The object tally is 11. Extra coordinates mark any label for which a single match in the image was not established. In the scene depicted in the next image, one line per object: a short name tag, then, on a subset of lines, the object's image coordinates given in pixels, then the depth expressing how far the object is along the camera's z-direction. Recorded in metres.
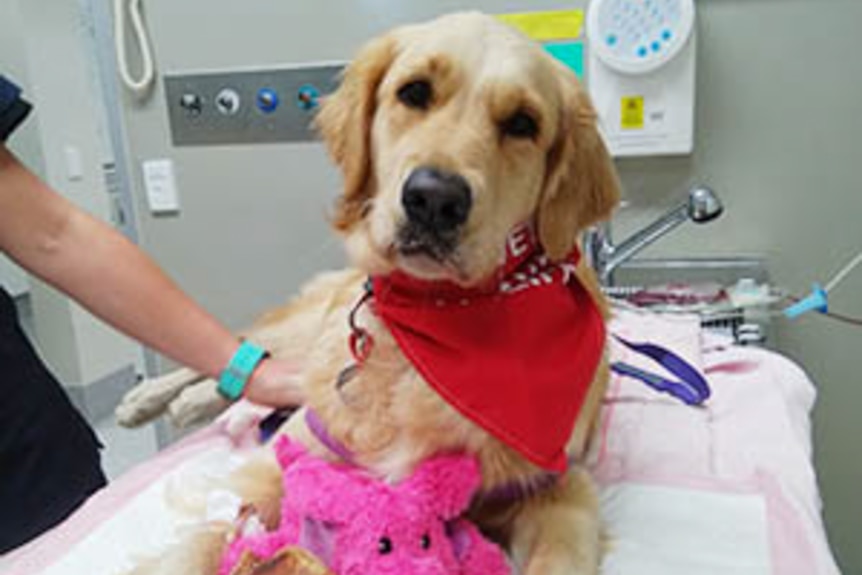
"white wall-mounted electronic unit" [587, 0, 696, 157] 1.48
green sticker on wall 1.60
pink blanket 0.76
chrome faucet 1.35
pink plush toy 0.68
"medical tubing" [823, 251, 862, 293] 1.59
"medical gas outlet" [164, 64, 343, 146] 1.77
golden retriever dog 0.75
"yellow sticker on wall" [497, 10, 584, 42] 1.59
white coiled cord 1.81
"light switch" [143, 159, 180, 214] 1.90
